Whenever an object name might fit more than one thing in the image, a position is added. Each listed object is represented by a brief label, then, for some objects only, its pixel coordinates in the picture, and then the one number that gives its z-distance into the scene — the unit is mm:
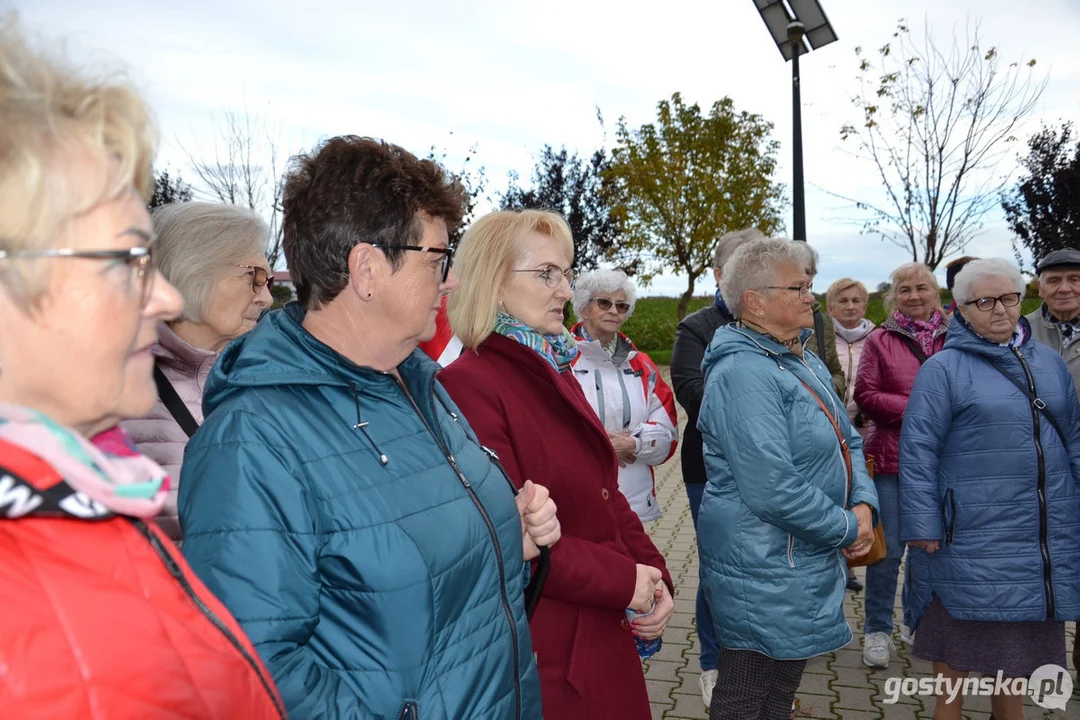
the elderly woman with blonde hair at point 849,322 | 5746
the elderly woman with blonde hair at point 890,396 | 4770
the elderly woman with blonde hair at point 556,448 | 2283
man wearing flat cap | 4762
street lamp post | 8891
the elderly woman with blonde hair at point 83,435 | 830
